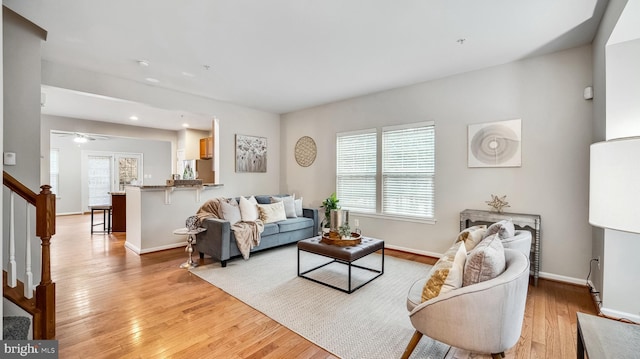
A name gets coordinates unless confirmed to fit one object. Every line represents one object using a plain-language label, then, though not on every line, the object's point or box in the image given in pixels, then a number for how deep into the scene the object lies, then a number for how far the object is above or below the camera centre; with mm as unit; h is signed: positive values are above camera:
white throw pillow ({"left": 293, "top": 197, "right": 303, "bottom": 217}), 5241 -523
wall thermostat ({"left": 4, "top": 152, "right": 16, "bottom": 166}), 2578 +173
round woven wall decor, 5809 +566
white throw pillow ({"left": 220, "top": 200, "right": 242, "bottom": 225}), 4121 -510
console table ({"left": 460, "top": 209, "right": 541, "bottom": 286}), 3160 -503
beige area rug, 2117 -1206
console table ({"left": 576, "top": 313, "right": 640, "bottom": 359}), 1096 -662
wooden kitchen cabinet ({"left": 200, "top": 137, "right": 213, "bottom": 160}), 7199 +765
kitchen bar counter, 4469 -584
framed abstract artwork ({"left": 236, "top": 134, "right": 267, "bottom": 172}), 5629 +501
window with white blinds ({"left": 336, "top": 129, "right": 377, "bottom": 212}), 4965 +148
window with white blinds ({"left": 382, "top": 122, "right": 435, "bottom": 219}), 4297 +128
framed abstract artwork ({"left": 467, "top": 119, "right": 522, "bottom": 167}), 3521 +443
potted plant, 4972 -491
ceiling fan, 6762 +1070
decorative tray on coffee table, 3262 -722
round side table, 3758 -844
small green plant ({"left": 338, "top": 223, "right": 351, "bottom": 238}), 3457 -656
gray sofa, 3793 -862
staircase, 2025 -729
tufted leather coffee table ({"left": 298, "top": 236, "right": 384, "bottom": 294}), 2989 -804
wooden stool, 5949 -768
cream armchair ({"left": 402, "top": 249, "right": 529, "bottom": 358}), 1598 -786
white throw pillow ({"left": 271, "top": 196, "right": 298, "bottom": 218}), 5051 -486
